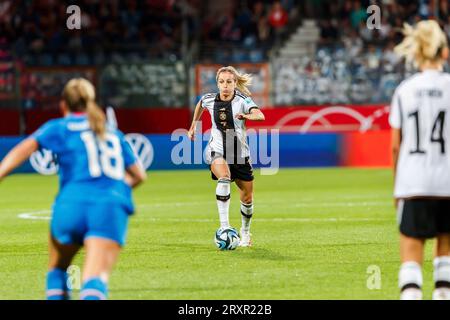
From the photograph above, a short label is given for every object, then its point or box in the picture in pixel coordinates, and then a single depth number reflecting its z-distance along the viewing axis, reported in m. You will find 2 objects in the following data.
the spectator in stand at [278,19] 36.47
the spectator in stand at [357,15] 35.25
